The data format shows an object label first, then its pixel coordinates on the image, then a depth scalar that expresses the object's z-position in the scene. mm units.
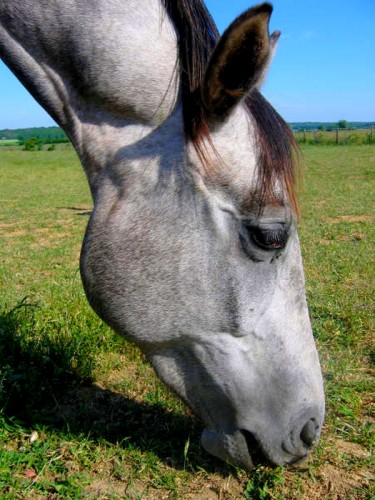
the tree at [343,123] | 71362
